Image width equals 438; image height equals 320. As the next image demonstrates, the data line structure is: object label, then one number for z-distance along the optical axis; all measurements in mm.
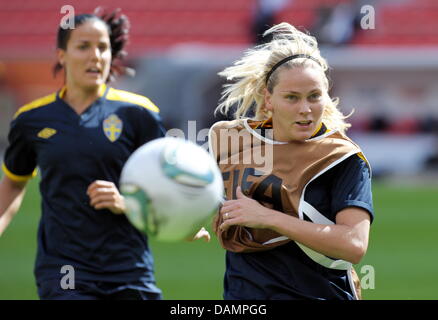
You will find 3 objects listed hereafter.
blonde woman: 6652
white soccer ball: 6320
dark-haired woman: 8766
